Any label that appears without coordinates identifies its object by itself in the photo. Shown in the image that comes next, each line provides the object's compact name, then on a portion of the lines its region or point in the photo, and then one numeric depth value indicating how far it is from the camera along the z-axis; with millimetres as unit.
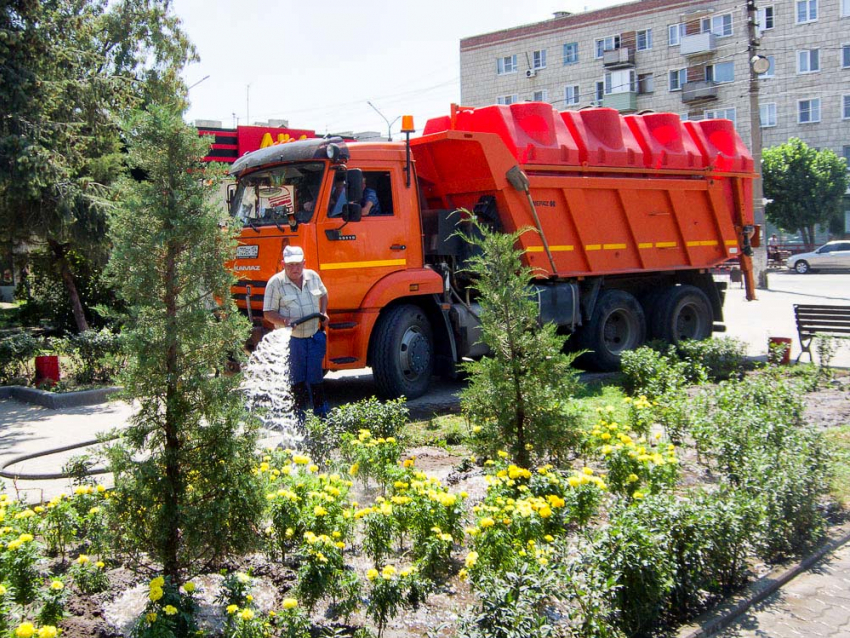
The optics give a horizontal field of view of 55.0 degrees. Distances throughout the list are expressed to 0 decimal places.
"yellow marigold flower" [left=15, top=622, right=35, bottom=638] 3031
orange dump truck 9398
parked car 37875
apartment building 48000
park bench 11359
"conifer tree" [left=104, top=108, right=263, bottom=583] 3725
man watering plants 7703
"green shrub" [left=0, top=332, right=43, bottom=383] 11047
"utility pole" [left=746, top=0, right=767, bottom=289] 26047
